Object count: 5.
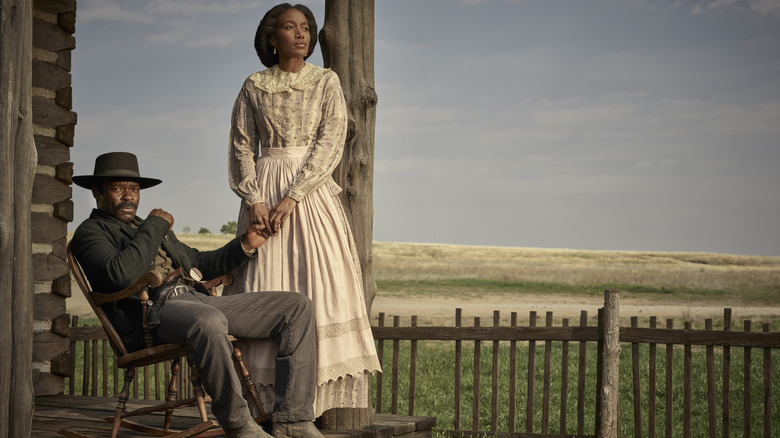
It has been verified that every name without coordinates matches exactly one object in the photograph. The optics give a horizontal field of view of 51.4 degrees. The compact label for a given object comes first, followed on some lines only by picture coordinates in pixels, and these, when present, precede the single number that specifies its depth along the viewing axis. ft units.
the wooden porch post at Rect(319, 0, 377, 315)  15.35
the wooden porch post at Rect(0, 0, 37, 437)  11.37
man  12.39
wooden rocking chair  13.03
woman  14.12
